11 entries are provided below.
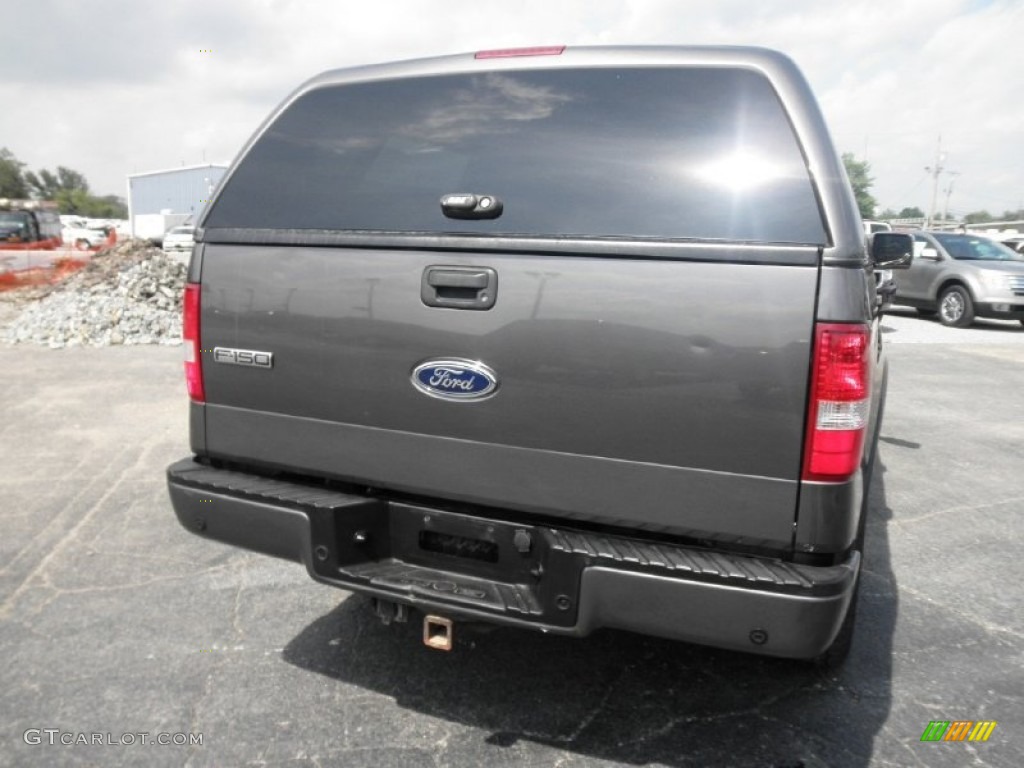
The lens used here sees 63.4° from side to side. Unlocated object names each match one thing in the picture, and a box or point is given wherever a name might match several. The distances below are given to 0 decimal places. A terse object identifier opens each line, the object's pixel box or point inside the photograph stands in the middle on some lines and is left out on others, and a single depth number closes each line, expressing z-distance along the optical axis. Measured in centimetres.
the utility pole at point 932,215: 7440
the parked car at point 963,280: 1449
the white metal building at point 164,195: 5659
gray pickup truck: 220
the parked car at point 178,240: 4247
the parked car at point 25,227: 2811
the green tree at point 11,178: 9712
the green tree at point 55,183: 11075
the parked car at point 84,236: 4208
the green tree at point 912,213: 11541
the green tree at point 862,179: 7919
